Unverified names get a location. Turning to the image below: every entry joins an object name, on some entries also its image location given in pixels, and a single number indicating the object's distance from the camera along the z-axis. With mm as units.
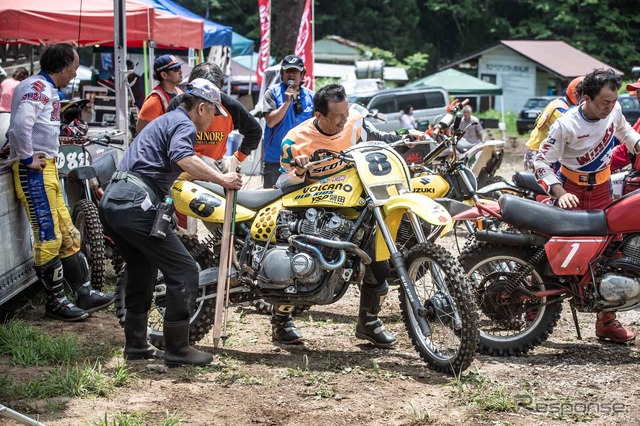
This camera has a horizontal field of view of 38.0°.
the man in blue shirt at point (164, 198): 5625
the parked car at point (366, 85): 27547
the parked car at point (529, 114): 35625
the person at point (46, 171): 6883
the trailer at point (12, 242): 6875
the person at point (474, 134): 17422
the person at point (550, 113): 8727
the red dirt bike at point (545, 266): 5965
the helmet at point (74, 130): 8211
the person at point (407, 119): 21639
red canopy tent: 12320
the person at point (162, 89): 7816
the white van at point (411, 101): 22953
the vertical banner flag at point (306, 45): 14031
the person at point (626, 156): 7543
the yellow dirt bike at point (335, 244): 5773
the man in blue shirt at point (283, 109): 8594
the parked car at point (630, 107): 30031
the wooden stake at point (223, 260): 5871
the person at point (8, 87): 11641
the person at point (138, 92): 16042
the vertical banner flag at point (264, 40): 15477
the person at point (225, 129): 7227
